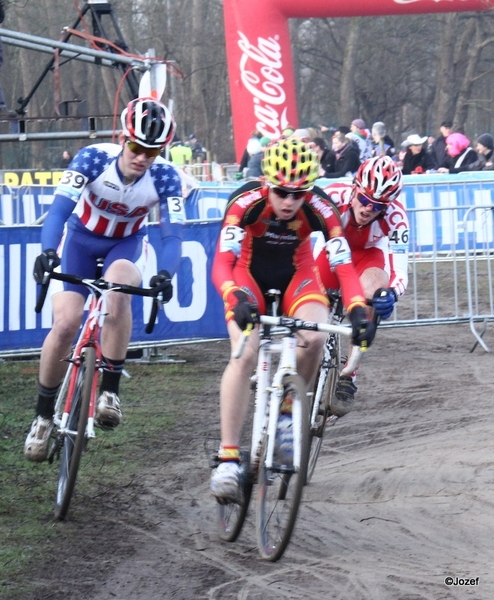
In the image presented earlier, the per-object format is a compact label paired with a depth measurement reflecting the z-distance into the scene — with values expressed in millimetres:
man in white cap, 38906
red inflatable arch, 41562
